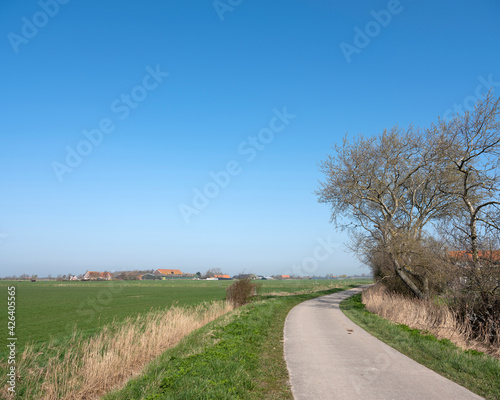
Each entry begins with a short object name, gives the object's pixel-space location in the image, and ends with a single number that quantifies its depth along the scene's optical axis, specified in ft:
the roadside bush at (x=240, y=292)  93.25
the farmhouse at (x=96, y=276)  542.90
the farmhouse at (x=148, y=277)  627.46
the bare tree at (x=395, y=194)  63.67
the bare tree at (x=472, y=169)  41.22
